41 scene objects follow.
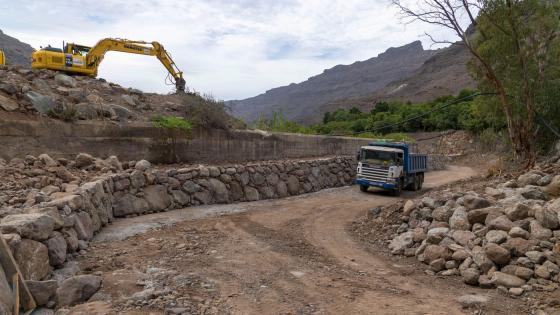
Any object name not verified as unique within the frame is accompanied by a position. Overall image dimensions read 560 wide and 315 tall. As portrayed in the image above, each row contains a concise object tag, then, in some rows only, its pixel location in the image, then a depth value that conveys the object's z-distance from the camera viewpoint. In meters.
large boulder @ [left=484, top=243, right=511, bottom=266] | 7.54
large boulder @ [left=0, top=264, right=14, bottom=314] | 4.69
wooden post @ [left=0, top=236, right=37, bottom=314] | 5.31
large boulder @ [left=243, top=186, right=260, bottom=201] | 16.69
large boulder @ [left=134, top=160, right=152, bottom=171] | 13.45
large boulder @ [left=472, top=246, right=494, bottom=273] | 7.62
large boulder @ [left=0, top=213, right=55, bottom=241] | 6.31
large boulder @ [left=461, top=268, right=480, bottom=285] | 7.52
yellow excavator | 18.09
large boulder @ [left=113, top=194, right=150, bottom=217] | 12.25
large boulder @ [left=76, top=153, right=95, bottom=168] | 12.62
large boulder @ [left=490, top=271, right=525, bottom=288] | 7.07
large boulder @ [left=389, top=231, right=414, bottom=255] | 9.64
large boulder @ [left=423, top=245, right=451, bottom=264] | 8.52
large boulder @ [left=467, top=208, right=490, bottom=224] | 9.02
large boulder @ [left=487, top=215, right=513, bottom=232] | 8.30
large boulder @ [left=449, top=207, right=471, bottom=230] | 9.12
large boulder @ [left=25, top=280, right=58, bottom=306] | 5.64
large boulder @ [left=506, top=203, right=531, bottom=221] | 8.57
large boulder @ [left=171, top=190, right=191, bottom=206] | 14.12
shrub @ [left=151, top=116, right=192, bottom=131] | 16.38
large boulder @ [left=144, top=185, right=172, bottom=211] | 13.22
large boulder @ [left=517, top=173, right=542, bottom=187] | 10.91
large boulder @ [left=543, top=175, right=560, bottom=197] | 9.55
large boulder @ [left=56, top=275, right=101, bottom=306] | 5.84
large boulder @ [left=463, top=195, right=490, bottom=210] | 9.62
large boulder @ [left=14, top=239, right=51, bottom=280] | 5.98
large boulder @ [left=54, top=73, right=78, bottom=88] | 16.77
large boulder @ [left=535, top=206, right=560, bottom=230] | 7.95
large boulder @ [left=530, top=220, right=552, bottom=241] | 7.76
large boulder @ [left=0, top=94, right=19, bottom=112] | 13.22
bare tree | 15.67
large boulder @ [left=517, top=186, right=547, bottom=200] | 9.74
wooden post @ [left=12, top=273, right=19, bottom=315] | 5.06
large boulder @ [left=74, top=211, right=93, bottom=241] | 8.62
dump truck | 19.81
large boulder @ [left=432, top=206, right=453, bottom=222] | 9.88
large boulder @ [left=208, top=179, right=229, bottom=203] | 15.41
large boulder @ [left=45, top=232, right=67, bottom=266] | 6.99
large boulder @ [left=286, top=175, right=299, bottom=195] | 18.86
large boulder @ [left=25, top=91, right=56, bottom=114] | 13.93
